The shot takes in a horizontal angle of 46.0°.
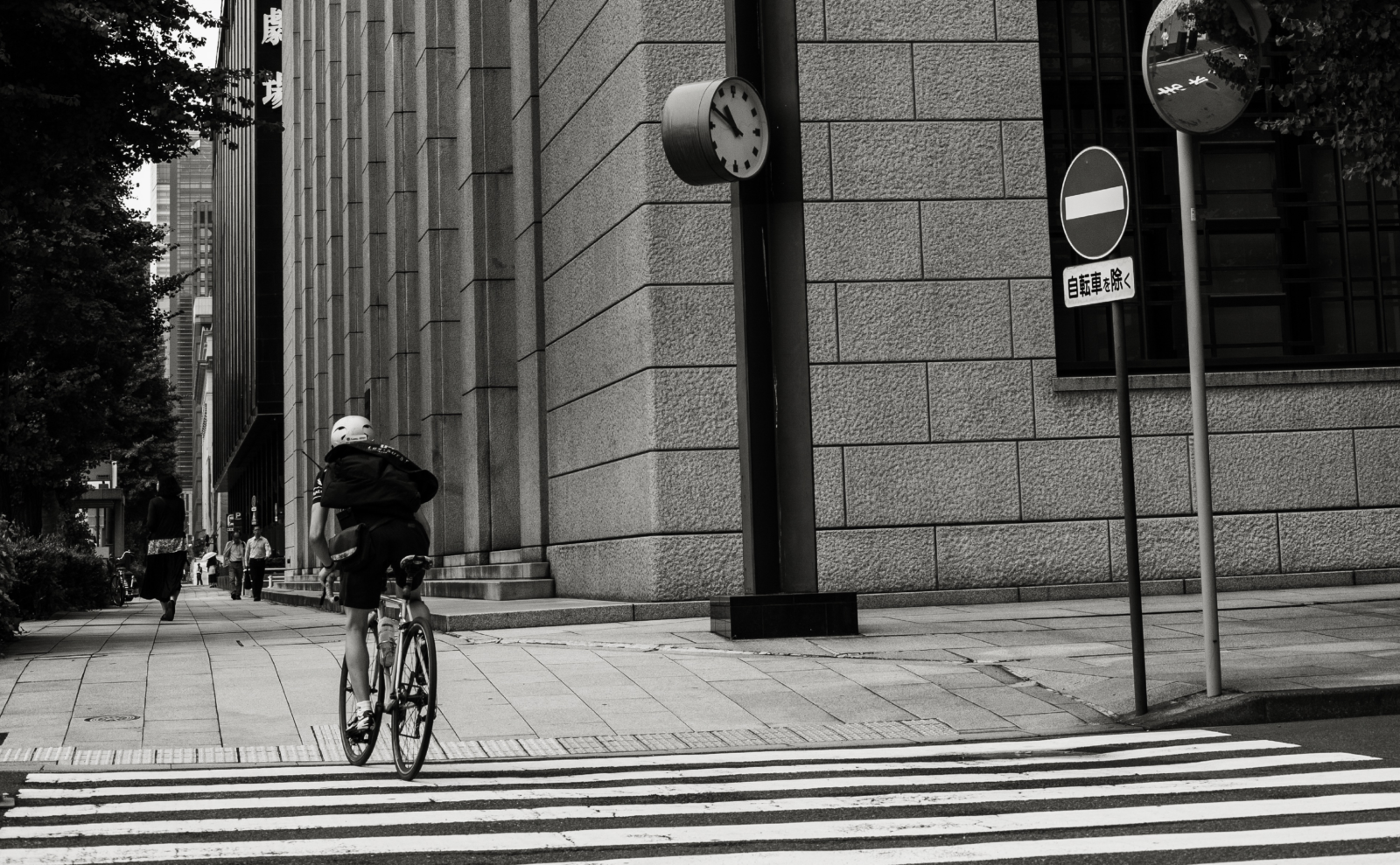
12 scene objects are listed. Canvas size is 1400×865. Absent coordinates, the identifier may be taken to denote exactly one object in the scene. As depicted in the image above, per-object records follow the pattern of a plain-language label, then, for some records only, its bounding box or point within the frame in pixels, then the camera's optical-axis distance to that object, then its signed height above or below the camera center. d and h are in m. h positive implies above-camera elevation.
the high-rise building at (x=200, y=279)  165.38 +33.04
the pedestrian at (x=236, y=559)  45.41 +0.37
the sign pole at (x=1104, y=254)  8.62 +1.59
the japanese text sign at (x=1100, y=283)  8.70 +1.41
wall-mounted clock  12.02 +3.14
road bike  7.30 -0.59
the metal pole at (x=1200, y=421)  8.65 +0.66
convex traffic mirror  9.04 +2.63
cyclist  7.66 +0.18
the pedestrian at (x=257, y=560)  41.56 +0.29
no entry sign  8.88 +1.87
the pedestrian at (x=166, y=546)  20.78 +0.36
